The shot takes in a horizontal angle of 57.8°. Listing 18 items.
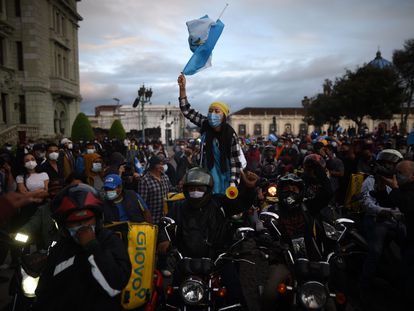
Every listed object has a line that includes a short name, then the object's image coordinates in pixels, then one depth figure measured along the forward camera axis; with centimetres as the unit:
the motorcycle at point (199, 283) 294
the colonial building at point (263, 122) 12331
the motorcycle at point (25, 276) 334
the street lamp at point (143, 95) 2602
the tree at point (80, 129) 3238
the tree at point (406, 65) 3538
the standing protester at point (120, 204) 489
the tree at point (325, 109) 4375
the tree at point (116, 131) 3862
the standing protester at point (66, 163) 934
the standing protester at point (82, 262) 232
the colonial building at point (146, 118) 8156
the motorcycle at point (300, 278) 296
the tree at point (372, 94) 3822
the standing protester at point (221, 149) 460
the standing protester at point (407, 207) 353
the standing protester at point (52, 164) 809
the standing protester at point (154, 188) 661
